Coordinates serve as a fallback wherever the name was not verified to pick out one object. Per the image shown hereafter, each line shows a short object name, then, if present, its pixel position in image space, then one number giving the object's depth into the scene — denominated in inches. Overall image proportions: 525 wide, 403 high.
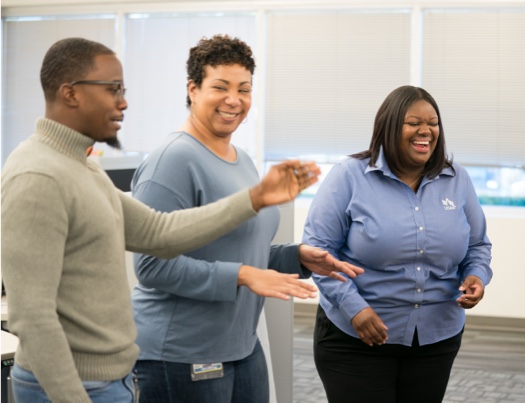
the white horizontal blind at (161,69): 275.4
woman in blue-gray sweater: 66.6
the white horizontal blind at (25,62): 291.9
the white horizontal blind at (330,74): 254.1
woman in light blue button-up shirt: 89.0
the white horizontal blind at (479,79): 244.8
